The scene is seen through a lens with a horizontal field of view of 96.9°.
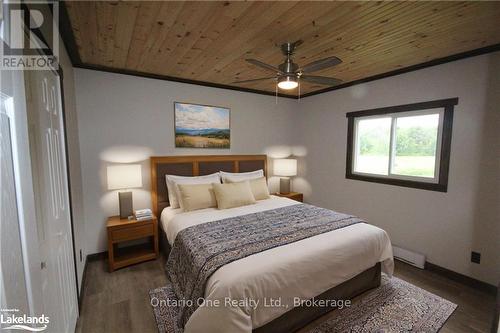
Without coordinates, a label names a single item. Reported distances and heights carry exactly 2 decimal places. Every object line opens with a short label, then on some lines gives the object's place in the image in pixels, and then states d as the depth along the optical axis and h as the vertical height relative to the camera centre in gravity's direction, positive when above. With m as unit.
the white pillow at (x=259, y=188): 3.42 -0.68
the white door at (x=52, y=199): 1.20 -0.36
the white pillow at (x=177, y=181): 3.05 -0.53
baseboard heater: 2.82 -1.46
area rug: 1.87 -1.53
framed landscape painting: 3.39 +0.30
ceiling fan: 2.13 +0.67
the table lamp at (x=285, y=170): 4.22 -0.48
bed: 1.48 -1.02
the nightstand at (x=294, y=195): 4.12 -0.95
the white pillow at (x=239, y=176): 3.45 -0.50
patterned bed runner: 1.73 -0.86
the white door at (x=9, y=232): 0.81 -0.35
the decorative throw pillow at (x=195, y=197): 2.88 -0.69
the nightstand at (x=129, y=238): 2.64 -1.15
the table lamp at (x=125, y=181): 2.75 -0.46
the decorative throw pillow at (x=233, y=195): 2.97 -0.69
